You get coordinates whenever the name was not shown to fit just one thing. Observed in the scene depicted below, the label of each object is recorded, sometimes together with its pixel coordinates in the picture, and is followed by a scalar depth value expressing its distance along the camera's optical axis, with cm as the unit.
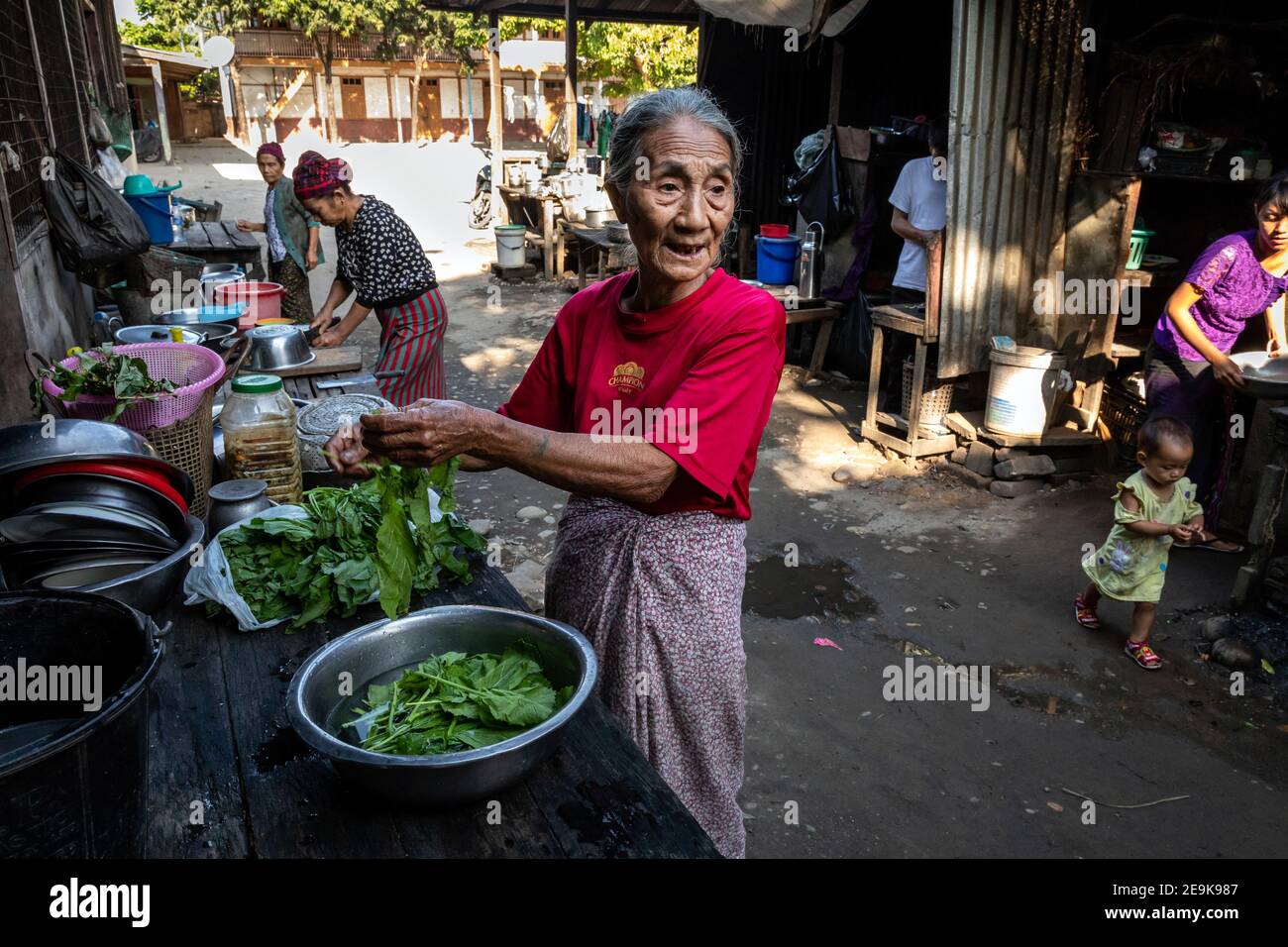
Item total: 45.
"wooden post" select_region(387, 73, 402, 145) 3647
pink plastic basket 283
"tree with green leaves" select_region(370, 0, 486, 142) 3359
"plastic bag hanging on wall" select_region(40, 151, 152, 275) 548
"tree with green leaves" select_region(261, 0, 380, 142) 3253
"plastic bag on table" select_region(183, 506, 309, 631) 218
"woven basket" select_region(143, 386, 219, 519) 291
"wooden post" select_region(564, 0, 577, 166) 1301
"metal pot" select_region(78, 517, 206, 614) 211
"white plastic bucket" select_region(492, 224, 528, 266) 1289
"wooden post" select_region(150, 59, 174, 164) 2623
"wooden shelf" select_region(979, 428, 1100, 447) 607
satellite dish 3066
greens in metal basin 166
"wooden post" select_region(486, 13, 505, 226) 1467
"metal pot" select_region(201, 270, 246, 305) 557
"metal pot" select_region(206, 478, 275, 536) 258
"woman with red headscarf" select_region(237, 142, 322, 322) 864
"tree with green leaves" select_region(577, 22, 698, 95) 2264
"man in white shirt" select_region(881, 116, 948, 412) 659
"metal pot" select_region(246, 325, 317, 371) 452
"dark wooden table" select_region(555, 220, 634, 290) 1143
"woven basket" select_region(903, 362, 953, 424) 653
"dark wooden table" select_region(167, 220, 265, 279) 812
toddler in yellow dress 405
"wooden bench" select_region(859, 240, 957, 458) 626
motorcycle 1744
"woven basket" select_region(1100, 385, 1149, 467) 616
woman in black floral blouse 491
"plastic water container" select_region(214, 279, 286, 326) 520
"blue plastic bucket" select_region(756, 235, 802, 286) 827
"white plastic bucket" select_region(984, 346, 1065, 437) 598
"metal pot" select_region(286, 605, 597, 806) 149
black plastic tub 120
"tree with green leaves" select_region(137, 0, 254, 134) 3281
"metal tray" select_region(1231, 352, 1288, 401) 460
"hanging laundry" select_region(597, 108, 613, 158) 1709
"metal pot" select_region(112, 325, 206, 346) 406
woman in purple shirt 485
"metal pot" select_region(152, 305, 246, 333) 487
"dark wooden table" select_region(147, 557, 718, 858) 152
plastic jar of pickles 294
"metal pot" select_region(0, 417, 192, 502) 218
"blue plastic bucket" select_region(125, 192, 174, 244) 680
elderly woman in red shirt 176
